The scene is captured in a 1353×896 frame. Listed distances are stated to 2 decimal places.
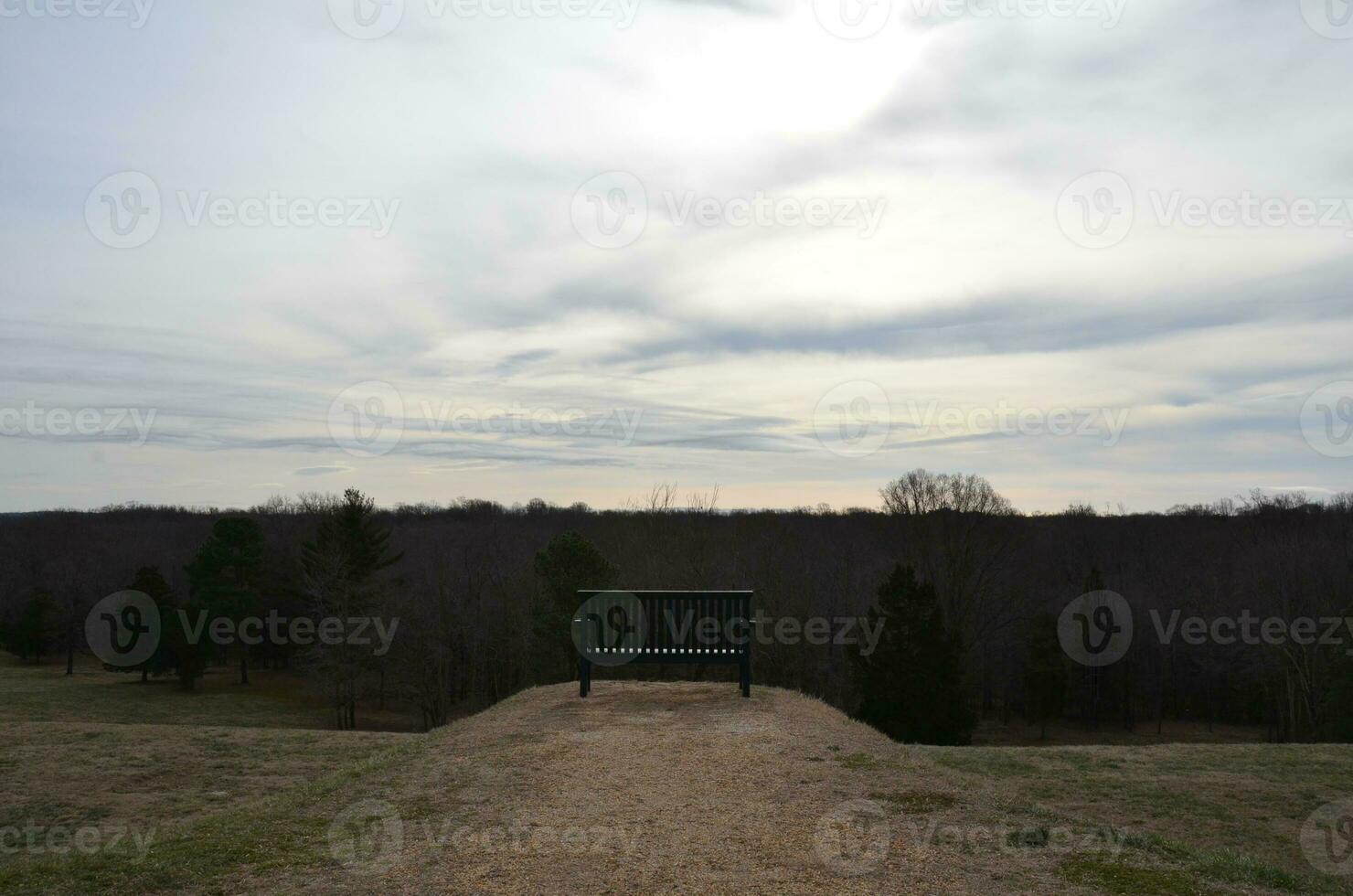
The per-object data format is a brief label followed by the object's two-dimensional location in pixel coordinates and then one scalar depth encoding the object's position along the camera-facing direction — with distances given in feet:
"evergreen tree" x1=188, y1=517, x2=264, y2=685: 158.40
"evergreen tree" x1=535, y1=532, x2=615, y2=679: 111.04
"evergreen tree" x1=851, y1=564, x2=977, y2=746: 93.86
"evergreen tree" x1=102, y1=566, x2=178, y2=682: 158.40
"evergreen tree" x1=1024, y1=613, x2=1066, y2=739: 176.65
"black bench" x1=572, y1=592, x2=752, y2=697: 41.34
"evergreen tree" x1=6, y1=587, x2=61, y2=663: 185.78
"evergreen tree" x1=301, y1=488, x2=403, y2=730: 136.87
